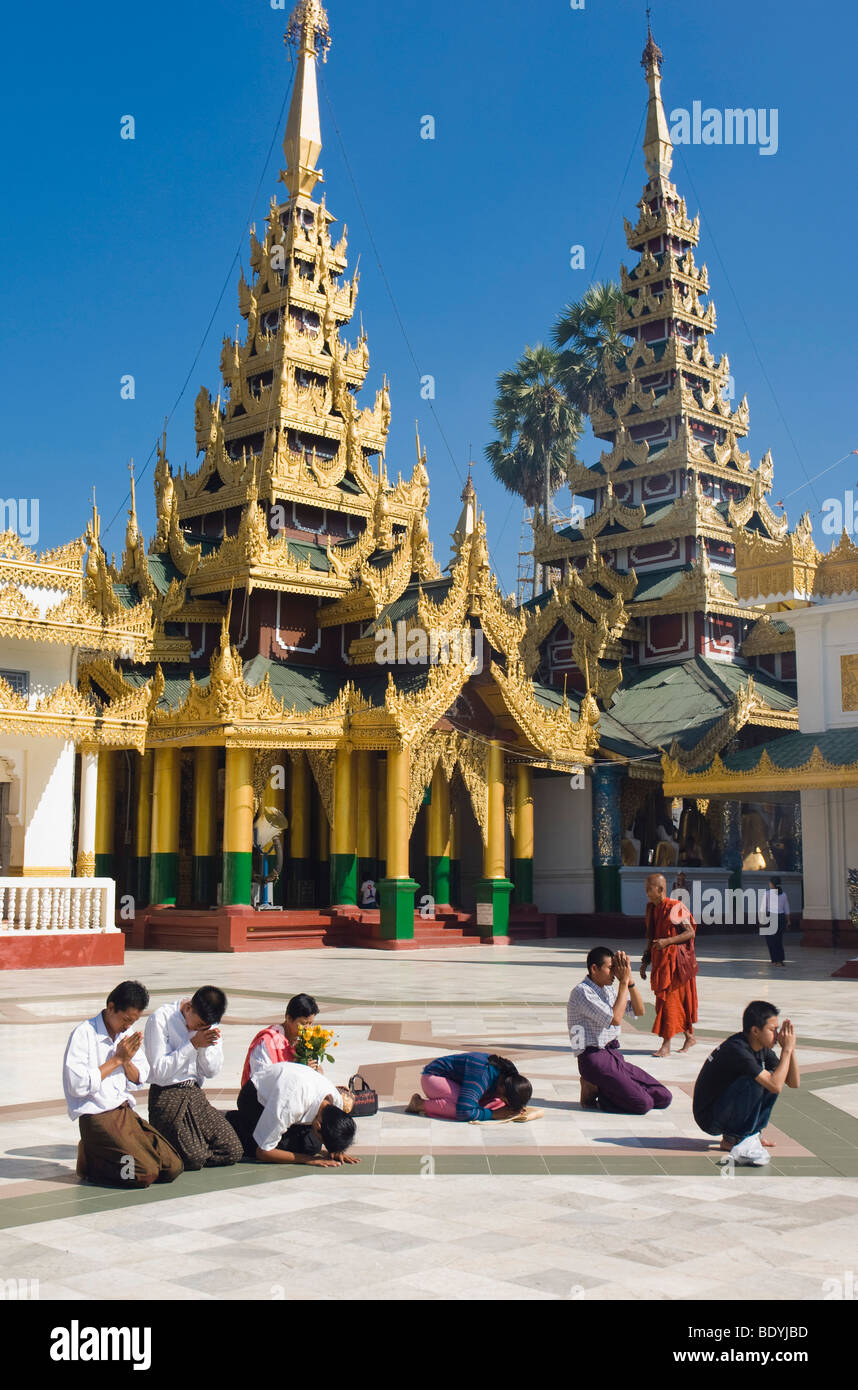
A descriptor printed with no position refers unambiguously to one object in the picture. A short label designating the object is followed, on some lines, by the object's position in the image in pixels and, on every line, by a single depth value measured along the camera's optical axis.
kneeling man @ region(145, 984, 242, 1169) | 7.11
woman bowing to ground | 8.45
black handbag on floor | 8.24
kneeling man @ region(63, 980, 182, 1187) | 6.74
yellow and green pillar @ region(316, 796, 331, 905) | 28.70
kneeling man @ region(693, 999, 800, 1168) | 7.14
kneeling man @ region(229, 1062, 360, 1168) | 7.28
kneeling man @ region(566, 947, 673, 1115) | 8.77
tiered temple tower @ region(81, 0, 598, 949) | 25.22
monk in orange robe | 11.34
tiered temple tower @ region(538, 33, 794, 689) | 36.62
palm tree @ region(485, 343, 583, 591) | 49.19
